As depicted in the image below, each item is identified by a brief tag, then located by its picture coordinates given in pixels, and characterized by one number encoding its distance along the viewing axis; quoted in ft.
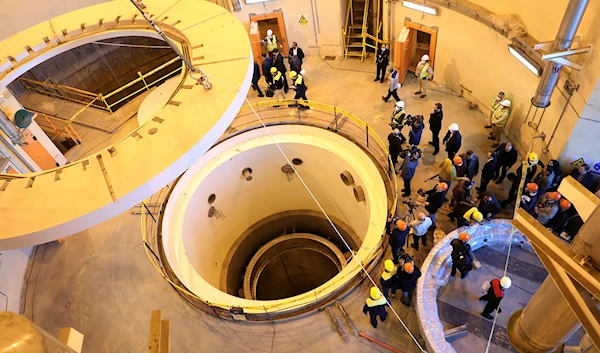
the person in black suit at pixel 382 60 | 40.01
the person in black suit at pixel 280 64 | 42.19
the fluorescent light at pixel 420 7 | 36.47
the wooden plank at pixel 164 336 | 13.99
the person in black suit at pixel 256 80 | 41.31
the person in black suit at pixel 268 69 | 41.98
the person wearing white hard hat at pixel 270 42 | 44.01
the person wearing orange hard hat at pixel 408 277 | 23.76
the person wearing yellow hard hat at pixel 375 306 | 23.38
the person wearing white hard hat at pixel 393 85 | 37.04
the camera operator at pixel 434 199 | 27.25
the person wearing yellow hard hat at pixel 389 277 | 24.27
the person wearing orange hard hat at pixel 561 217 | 25.88
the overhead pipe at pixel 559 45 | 22.54
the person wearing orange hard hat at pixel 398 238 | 25.66
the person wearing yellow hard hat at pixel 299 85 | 38.78
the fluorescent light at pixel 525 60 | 28.32
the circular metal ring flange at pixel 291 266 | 48.19
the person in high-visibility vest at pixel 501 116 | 32.12
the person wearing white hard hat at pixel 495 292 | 22.67
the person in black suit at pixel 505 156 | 29.37
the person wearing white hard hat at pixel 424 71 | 37.45
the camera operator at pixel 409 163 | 29.99
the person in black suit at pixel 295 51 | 43.09
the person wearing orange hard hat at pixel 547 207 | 25.30
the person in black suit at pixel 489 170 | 28.63
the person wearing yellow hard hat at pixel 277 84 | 41.06
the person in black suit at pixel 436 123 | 32.68
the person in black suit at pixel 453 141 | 30.96
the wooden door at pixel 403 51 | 39.81
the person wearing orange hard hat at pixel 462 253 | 24.59
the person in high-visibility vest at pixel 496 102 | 32.60
